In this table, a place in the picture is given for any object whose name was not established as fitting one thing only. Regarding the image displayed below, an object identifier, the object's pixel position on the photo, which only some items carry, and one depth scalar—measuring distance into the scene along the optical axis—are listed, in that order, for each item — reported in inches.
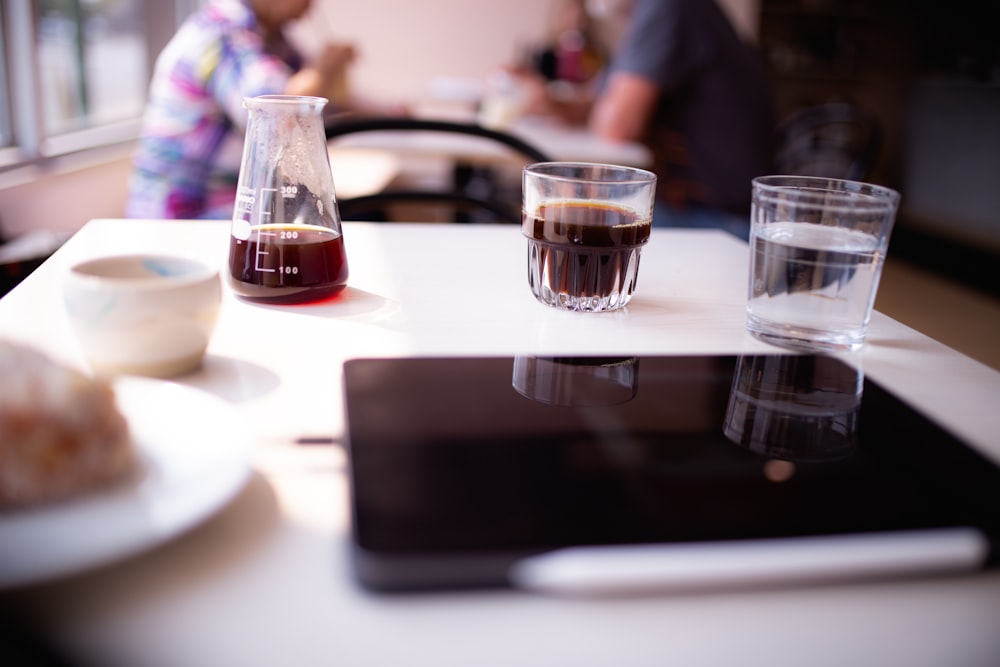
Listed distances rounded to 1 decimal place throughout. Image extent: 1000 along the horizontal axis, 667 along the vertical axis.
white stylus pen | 14.3
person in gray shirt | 90.5
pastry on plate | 14.4
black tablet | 14.5
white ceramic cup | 21.2
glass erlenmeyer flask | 29.0
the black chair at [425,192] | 50.5
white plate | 13.2
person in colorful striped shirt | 71.8
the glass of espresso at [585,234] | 30.4
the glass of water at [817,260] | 27.7
